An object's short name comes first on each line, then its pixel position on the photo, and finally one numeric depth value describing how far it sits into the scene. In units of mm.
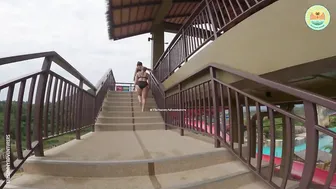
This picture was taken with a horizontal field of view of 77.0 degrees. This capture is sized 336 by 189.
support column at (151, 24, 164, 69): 11531
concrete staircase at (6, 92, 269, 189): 1806
